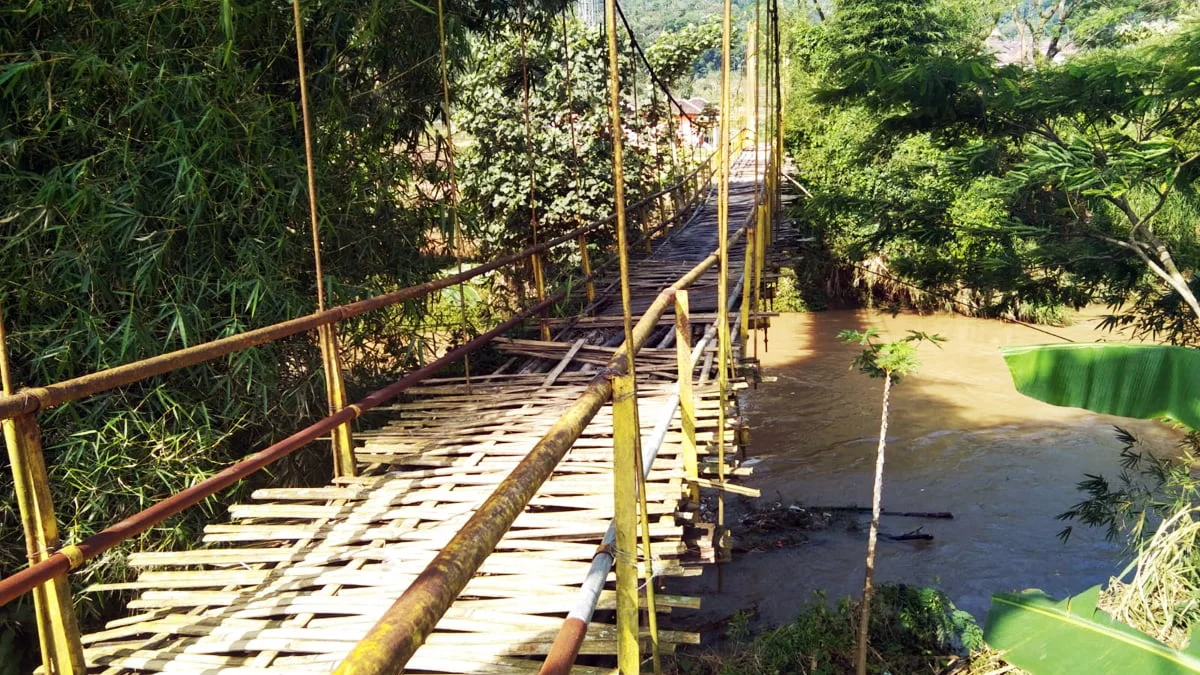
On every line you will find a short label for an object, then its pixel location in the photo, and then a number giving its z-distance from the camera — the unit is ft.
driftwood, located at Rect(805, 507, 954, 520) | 20.86
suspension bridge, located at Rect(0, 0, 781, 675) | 3.51
